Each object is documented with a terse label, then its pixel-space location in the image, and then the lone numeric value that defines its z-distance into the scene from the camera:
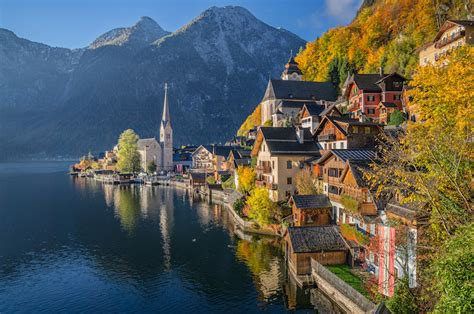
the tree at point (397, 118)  63.14
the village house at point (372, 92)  72.53
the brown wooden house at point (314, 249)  35.62
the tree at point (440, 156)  18.92
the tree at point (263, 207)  52.41
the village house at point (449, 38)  61.59
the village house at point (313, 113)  74.38
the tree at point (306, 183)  51.69
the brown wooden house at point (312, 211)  45.84
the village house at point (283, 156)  58.28
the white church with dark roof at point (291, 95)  103.14
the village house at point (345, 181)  36.42
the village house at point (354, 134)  51.28
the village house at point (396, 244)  24.34
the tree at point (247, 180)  68.75
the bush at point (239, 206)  62.68
